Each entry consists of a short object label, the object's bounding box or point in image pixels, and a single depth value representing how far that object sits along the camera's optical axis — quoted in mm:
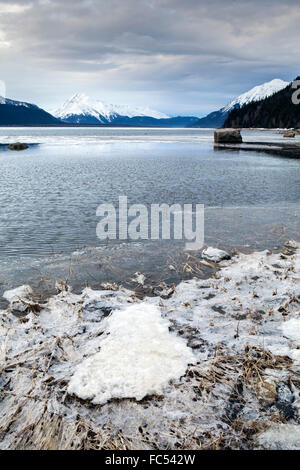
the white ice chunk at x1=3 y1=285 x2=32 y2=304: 7341
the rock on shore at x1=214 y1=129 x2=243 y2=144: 73438
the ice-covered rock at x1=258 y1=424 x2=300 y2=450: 3656
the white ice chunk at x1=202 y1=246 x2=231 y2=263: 10055
